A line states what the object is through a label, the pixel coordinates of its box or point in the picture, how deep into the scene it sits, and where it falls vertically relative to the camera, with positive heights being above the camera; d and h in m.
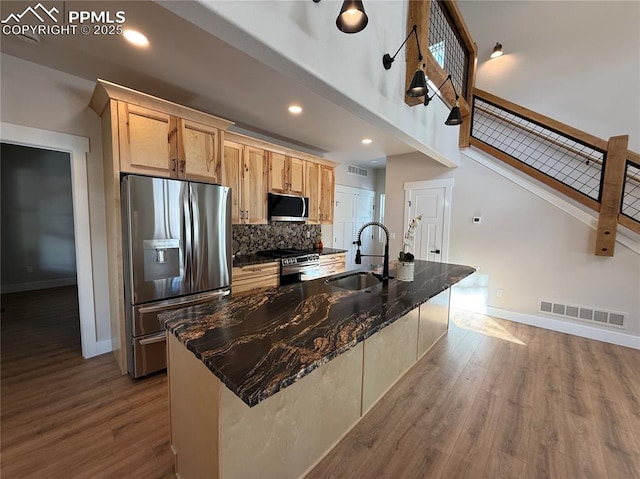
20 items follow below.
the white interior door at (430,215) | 4.41 +0.11
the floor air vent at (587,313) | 3.18 -1.15
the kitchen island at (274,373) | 1.00 -0.69
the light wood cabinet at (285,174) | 3.73 +0.68
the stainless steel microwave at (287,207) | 3.71 +0.18
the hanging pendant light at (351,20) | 1.37 +1.07
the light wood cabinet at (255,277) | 3.05 -0.72
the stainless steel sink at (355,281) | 2.33 -0.56
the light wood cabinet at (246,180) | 3.25 +0.50
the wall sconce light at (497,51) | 4.45 +2.94
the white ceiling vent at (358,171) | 5.94 +1.17
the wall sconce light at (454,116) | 2.69 +1.09
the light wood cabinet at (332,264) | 4.26 -0.74
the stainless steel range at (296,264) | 3.60 -0.64
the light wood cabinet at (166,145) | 2.18 +0.66
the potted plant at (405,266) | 2.29 -0.39
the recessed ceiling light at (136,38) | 1.74 +1.23
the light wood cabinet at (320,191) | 4.30 +0.49
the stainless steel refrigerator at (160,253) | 2.16 -0.31
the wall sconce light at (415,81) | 2.04 +1.10
